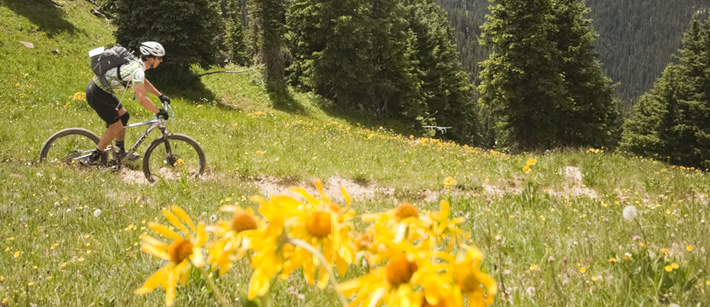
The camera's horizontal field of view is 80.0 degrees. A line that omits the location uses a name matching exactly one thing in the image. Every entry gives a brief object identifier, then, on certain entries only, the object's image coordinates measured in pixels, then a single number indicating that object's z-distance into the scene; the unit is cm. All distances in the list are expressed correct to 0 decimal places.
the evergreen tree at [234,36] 5683
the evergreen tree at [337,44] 2505
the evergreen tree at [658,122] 3494
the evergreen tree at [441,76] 3816
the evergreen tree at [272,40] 2555
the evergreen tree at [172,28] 2031
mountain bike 869
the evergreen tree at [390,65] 2711
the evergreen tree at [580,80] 2836
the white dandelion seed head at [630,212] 270
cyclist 774
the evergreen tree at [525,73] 2472
